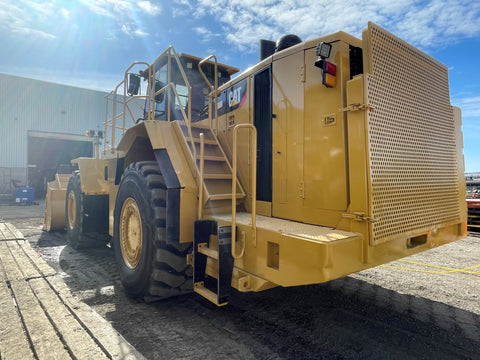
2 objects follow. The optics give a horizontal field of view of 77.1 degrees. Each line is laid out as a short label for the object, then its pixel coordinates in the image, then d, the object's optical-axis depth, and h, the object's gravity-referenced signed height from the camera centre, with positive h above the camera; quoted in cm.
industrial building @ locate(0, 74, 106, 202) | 2211 +482
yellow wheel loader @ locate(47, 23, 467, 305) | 245 +9
